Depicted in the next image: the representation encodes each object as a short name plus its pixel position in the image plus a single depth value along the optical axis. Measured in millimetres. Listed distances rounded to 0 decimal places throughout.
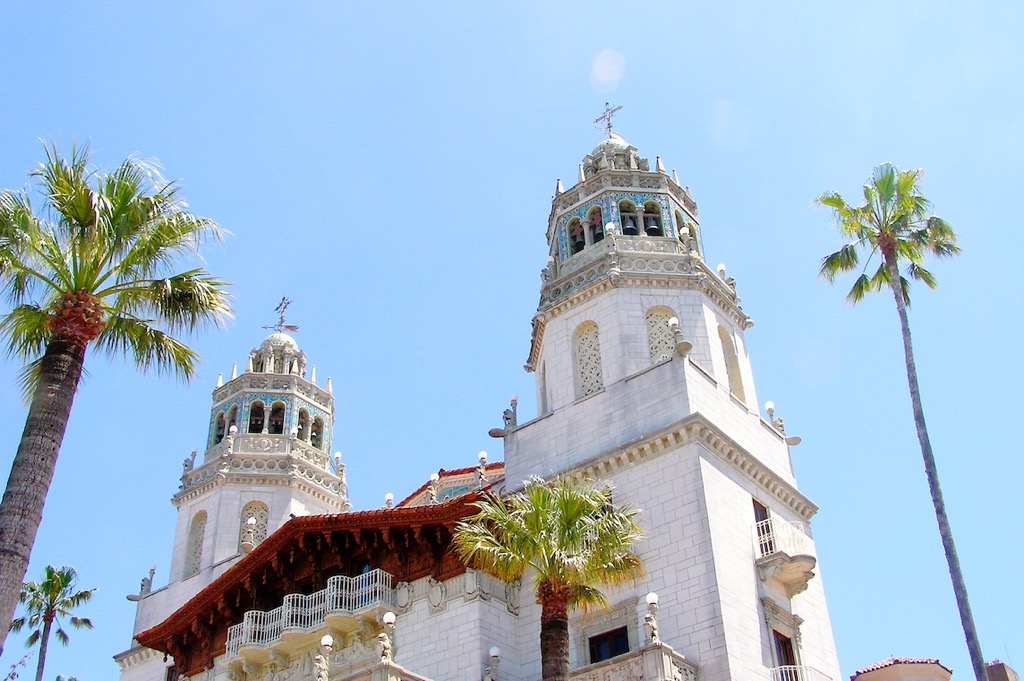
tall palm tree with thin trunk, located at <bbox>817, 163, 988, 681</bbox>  25062
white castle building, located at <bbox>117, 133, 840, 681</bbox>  22828
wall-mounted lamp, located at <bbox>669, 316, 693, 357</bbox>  25484
